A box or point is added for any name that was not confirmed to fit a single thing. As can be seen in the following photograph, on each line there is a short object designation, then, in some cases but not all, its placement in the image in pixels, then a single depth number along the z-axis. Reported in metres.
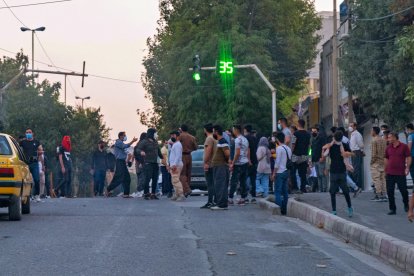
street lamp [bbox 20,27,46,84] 63.26
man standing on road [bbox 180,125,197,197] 25.22
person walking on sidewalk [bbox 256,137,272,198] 23.78
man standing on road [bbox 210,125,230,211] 21.03
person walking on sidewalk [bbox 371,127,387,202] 21.92
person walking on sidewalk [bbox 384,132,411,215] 19.27
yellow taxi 17.34
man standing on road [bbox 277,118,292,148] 24.03
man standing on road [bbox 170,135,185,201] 24.52
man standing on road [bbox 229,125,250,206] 22.58
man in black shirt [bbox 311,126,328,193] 26.03
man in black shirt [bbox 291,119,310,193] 24.66
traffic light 35.81
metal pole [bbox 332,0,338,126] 37.62
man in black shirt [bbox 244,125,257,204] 23.76
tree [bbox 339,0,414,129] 36.47
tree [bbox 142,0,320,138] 51.12
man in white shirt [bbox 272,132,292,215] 20.48
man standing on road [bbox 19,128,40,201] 25.25
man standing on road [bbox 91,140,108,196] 31.91
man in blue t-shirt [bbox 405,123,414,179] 20.30
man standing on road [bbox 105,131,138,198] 27.92
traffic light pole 39.51
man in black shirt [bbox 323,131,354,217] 18.92
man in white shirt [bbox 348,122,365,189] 24.94
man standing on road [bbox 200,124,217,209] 21.44
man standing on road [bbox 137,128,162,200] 25.78
